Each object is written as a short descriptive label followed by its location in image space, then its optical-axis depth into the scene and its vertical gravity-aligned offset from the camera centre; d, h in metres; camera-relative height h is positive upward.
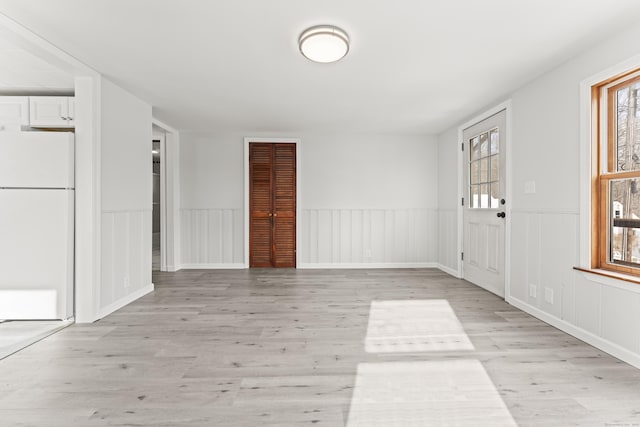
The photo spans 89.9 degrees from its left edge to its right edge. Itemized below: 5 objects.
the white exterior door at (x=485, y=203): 3.67 +0.12
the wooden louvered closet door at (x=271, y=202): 5.35 +0.17
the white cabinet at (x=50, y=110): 3.14 +1.00
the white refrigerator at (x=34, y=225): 2.79 -0.12
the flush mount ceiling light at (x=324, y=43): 2.17 +1.20
